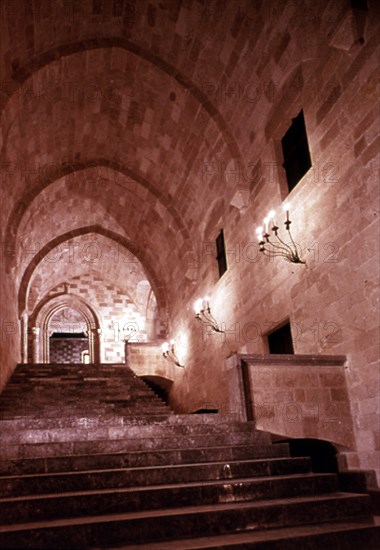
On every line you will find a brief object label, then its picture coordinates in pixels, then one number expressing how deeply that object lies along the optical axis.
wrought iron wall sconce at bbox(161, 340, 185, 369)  13.65
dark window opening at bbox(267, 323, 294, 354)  7.53
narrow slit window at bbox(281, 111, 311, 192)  7.35
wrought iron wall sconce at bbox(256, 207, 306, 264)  6.79
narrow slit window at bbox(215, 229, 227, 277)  10.67
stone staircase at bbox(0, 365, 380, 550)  2.94
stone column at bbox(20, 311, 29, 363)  15.41
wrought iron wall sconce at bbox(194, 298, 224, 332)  10.55
